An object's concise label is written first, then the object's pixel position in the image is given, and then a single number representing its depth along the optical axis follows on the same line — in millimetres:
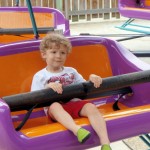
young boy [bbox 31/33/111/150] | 3034
